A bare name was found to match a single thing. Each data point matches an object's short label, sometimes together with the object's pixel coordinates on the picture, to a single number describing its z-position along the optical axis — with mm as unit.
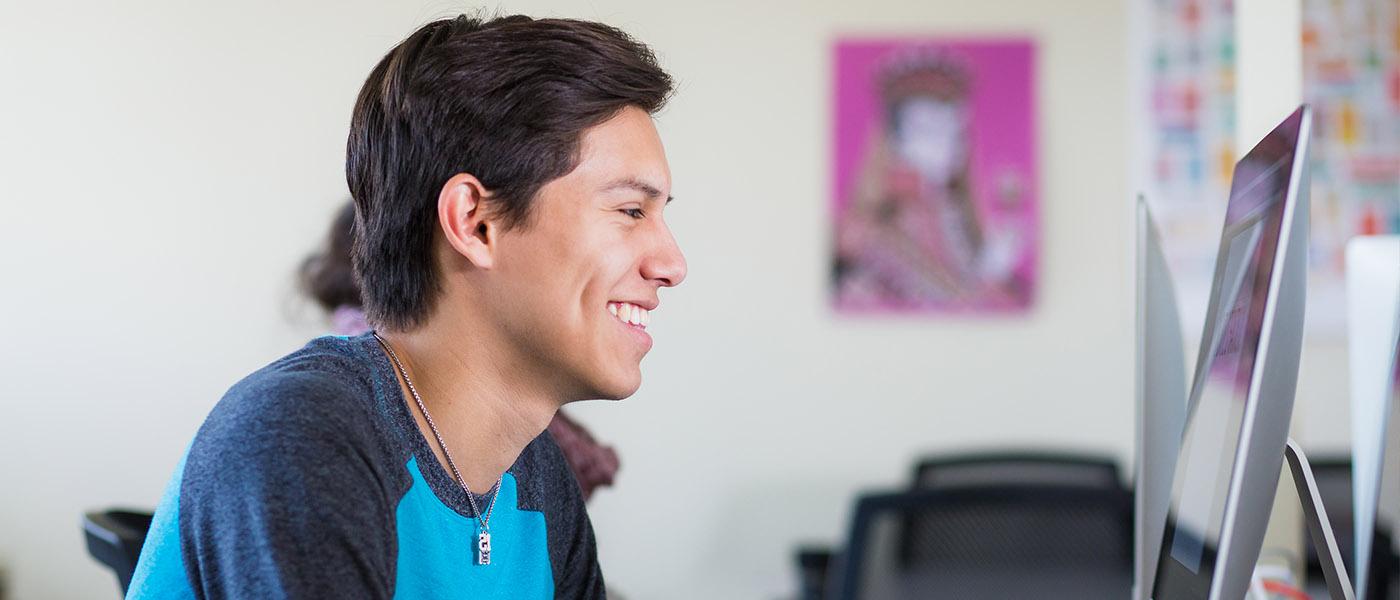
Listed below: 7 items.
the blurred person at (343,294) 1968
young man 1108
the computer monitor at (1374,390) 1052
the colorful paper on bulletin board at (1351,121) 3225
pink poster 3291
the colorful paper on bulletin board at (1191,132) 3232
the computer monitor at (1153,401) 1229
